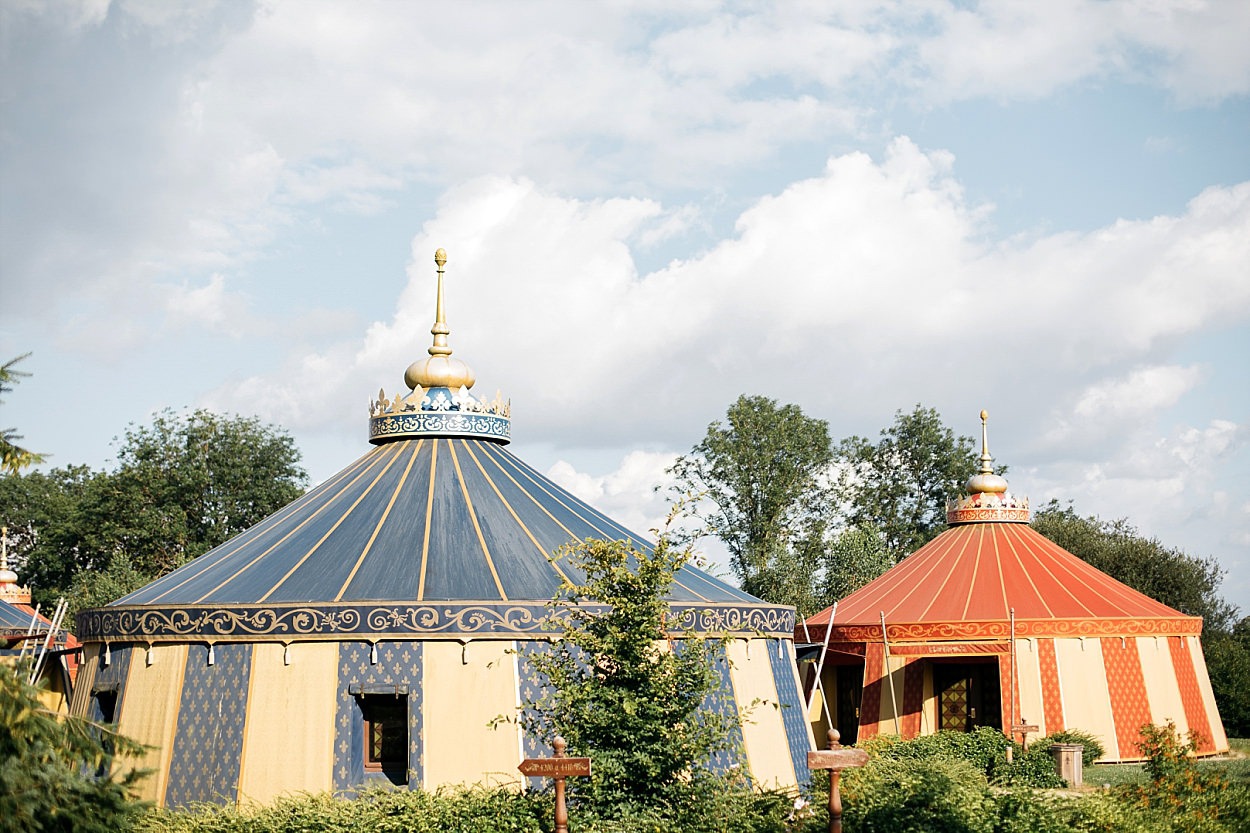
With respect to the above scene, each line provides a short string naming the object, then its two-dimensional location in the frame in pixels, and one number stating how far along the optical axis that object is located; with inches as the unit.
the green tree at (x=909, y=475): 1817.2
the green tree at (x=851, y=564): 1465.3
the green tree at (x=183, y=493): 1716.3
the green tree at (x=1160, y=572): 1521.9
